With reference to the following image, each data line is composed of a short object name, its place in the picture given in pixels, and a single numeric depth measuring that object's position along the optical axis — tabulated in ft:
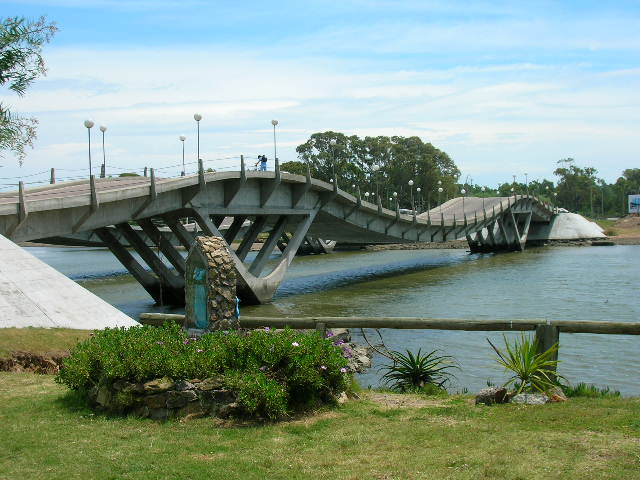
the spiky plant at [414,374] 42.19
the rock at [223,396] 31.37
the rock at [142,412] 32.14
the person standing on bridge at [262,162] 131.44
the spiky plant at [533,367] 34.22
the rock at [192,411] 31.53
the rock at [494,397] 32.65
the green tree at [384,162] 401.08
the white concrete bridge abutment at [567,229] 290.76
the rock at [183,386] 31.78
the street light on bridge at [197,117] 107.96
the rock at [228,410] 31.01
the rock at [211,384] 31.63
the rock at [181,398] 31.65
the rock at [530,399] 31.73
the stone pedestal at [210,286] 38.58
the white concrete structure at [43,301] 50.21
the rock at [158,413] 31.81
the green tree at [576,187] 497.05
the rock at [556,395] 32.44
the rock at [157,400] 31.94
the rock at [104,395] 33.19
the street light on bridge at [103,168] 105.70
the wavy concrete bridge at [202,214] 88.63
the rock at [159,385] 31.96
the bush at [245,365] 30.78
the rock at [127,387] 32.32
